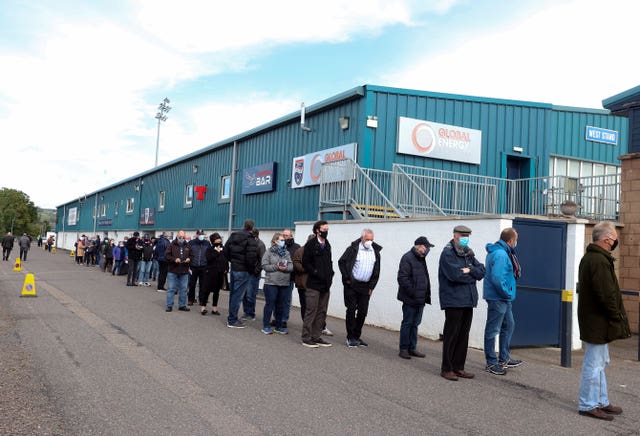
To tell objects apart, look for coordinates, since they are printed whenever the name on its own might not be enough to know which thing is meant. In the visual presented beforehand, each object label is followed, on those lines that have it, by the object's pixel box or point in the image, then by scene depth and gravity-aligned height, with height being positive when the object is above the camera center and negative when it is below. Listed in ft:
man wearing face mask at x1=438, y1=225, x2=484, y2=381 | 22.17 -1.96
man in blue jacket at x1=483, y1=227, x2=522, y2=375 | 22.50 -1.80
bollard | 24.66 -2.98
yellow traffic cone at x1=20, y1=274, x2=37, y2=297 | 44.52 -4.85
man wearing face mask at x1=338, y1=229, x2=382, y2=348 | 28.09 -1.59
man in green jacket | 17.22 -2.00
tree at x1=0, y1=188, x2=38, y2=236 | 437.58 +9.48
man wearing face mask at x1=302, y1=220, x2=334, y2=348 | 27.99 -2.15
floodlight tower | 265.95 +55.51
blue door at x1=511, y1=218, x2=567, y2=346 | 30.09 -1.58
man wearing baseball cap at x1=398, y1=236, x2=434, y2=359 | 25.38 -1.96
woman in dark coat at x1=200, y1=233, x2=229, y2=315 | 38.40 -2.57
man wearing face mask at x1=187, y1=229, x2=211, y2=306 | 40.70 -1.56
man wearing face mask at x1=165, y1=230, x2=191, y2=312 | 39.63 -2.64
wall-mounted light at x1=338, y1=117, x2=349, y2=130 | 52.95 +10.70
